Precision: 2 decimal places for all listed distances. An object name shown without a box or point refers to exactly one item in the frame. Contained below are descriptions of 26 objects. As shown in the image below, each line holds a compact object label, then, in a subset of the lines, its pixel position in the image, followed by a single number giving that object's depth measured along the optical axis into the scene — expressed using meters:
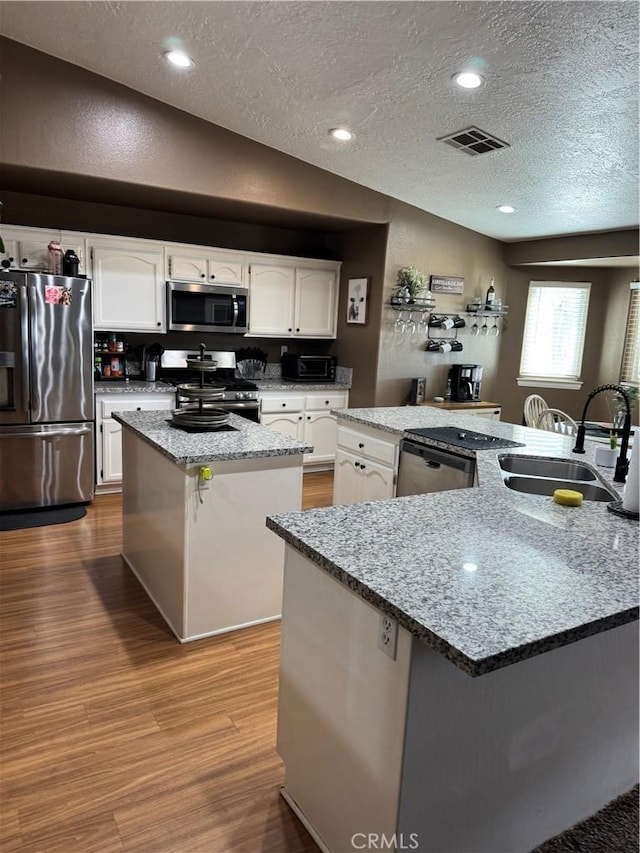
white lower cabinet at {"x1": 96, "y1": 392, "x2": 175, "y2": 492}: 4.50
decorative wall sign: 5.68
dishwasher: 2.79
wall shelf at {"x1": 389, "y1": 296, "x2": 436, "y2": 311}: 5.36
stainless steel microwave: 4.90
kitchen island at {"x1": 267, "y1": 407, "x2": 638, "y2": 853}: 1.20
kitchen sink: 2.41
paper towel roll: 1.81
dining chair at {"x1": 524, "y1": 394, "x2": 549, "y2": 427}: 5.13
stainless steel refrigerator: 3.87
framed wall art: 5.52
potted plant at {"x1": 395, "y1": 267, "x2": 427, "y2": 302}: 5.32
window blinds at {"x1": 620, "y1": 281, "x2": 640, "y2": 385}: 5.98
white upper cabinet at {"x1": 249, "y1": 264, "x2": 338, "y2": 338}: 5.38
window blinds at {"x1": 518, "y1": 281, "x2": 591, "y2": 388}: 6.30
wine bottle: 6.03
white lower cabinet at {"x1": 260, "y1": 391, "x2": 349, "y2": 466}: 5.30
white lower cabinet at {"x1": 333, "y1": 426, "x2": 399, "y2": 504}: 3.33
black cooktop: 2.83
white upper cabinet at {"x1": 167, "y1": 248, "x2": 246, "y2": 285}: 4.86
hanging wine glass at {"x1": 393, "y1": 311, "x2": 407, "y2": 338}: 5.51
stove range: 4.98
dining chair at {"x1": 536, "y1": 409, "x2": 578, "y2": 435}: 4.48
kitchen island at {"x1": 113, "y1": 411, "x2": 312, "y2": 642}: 2.52
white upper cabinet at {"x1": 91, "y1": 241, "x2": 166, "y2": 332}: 4.55
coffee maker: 5.95
